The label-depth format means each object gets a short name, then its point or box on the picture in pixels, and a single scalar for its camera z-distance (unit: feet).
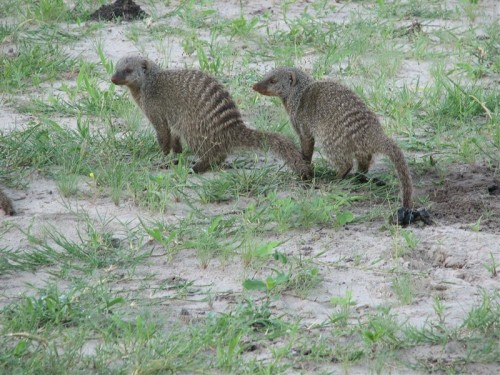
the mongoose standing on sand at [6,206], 28.60
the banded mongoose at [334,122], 29.66
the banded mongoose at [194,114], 32.14
